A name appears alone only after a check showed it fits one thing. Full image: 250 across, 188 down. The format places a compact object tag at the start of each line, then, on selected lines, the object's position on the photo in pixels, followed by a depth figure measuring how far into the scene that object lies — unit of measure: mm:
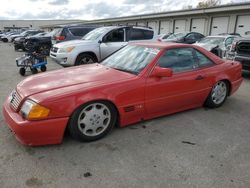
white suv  7832
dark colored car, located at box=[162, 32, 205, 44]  16984
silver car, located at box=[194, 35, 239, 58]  10430
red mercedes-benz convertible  2842
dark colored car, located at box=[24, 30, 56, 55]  14922
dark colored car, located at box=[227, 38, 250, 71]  7136
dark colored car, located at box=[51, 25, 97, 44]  11891
